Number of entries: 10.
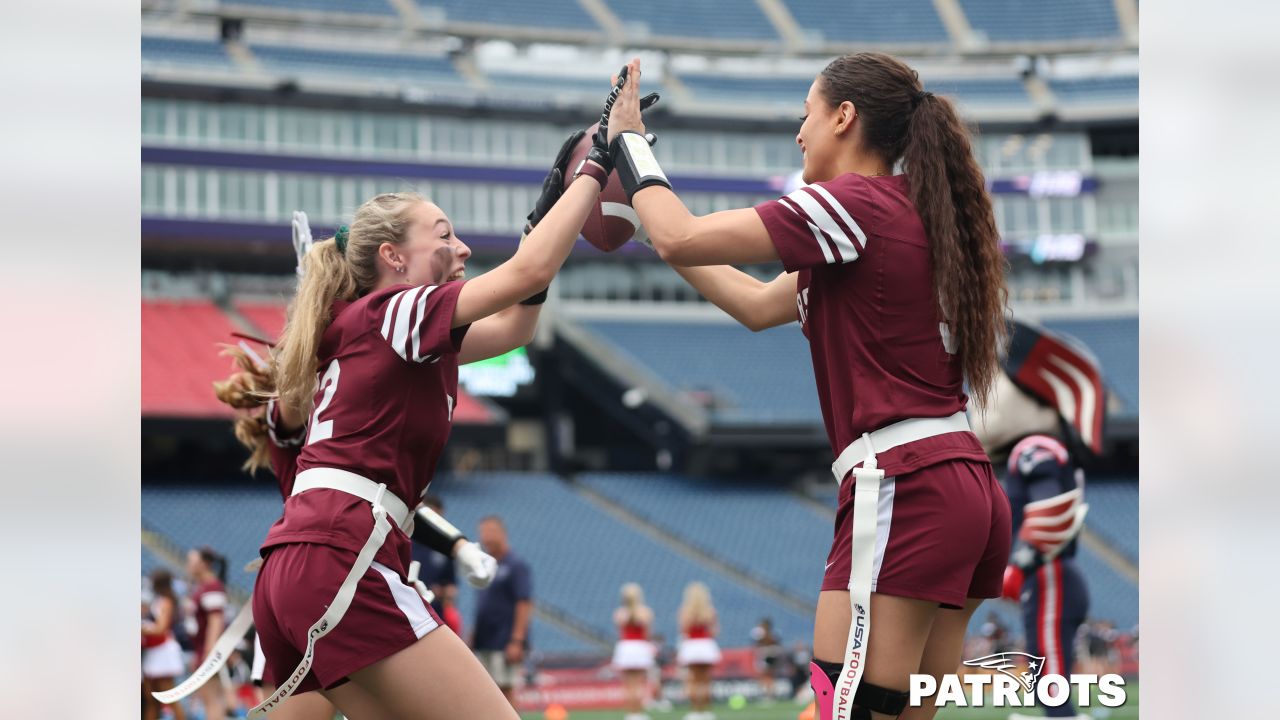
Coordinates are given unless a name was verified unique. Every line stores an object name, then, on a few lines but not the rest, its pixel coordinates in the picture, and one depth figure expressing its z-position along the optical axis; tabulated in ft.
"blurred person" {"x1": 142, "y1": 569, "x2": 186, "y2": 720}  35.70
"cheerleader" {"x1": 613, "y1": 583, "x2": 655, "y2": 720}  48.93
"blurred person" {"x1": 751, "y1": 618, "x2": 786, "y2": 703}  65.67
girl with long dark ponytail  9.51
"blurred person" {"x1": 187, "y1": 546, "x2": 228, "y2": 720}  34.91
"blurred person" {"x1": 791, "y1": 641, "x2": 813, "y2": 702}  61.98
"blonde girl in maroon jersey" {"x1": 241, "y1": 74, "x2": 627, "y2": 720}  10.07
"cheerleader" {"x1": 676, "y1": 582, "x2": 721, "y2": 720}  48.57
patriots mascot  23.29
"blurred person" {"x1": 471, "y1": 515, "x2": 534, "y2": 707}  35.06
